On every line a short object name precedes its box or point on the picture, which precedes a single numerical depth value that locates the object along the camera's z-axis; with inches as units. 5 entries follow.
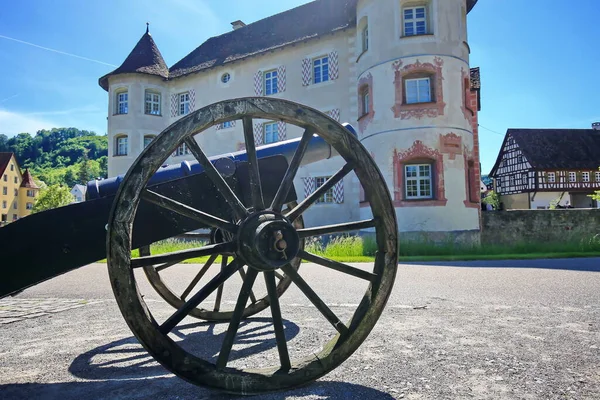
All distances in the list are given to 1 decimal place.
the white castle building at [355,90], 625.1
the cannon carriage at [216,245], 81.2
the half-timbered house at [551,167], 1526.8
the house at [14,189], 2640.3
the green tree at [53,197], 1987.0
